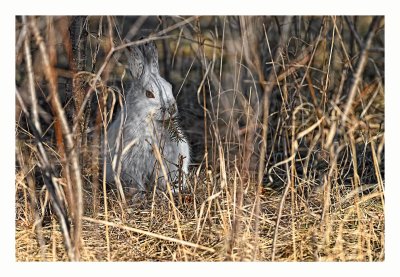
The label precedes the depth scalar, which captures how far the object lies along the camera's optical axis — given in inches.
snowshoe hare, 300.0
